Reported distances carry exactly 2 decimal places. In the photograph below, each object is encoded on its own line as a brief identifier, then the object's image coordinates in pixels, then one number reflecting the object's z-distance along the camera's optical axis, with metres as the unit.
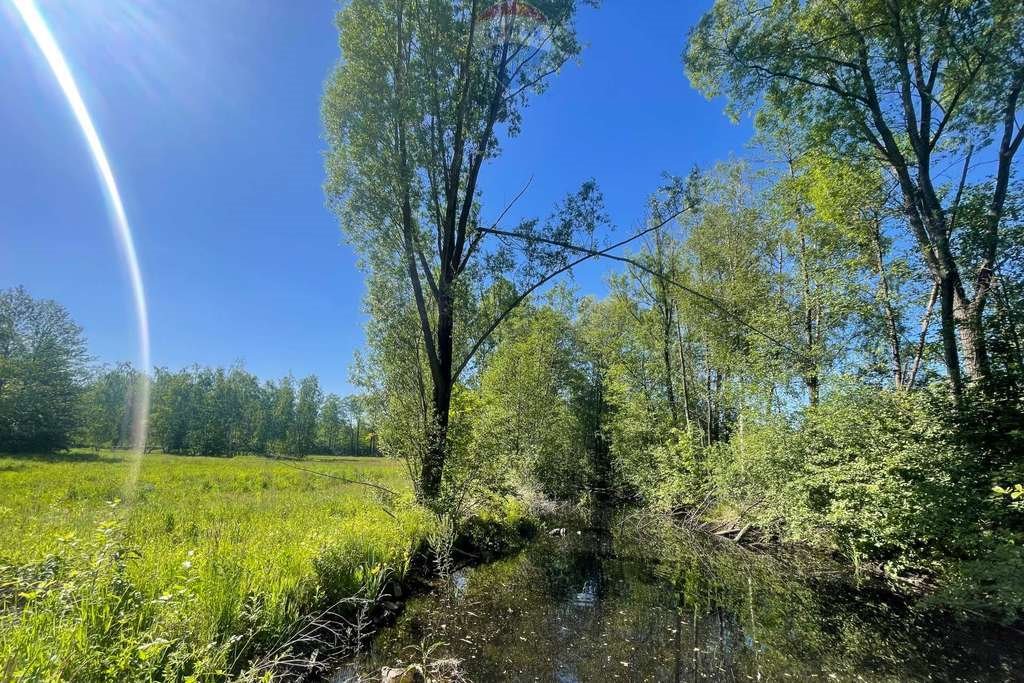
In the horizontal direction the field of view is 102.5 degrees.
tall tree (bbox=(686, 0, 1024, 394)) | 7.62
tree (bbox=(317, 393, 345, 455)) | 75.56
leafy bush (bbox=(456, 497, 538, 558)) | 10.80
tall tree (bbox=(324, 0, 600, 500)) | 9.91
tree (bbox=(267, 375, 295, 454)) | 68.81
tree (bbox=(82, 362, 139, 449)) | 47.23
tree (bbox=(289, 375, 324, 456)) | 67.96
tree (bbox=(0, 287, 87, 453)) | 32.19
